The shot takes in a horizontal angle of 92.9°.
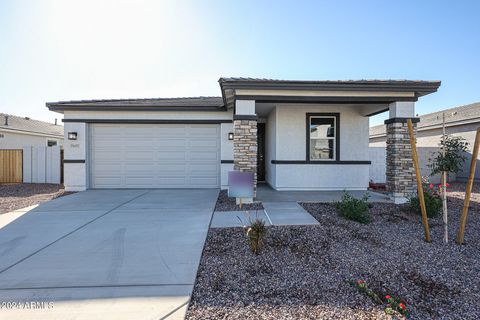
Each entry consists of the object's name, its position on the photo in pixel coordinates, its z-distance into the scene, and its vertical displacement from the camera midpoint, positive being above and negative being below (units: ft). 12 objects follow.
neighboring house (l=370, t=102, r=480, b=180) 35.88 +5.56
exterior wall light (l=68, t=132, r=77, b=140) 26.55 +2.53
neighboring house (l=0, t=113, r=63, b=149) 45.62 +5.11
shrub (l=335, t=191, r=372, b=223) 14.82 -3.48
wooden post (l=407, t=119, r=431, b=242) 12.13 -1.67
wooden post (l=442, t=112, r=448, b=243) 11.86 -2.89
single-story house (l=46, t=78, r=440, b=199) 19.43 +2.32
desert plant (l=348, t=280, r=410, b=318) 6.81 -4.55
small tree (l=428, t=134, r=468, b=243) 13.08 +0.03
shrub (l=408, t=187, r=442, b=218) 15.90 -3.25
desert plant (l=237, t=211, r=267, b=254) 10.54 -3.63
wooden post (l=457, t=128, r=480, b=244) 11.61 -2.03
